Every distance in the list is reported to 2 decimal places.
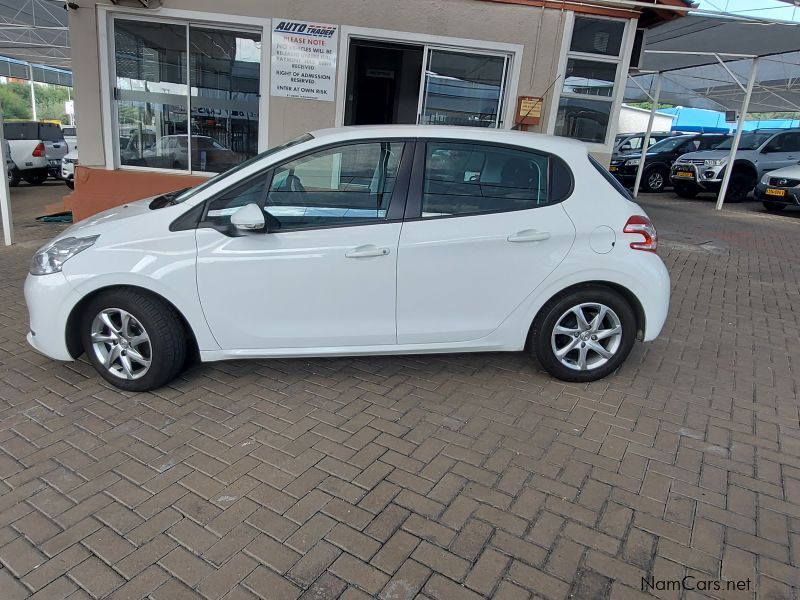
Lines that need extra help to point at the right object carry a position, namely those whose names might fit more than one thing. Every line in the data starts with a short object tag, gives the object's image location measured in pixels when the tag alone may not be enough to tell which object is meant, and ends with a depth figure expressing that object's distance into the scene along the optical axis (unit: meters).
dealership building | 7.31
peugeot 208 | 3.27
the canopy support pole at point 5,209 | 6.79
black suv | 17.31
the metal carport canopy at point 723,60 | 10.98
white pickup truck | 13.89
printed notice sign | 7.33
